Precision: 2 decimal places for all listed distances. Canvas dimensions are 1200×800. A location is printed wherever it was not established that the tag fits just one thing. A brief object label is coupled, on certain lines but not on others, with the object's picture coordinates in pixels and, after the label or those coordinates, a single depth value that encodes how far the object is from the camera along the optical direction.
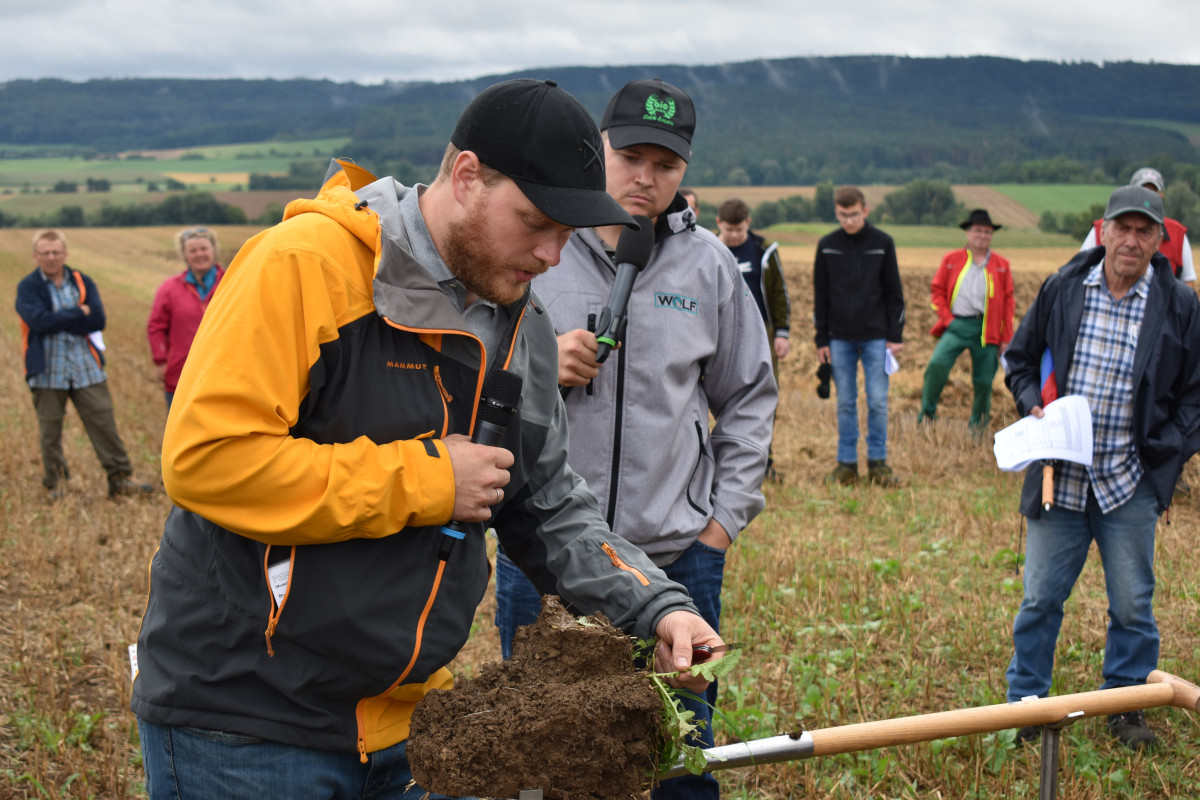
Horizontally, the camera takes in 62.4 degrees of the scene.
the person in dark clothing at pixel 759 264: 8.67
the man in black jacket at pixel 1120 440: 4.64
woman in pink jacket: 8.83
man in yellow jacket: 1.88
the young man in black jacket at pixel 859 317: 9.57
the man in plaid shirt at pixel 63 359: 9.01
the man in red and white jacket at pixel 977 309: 11.01
